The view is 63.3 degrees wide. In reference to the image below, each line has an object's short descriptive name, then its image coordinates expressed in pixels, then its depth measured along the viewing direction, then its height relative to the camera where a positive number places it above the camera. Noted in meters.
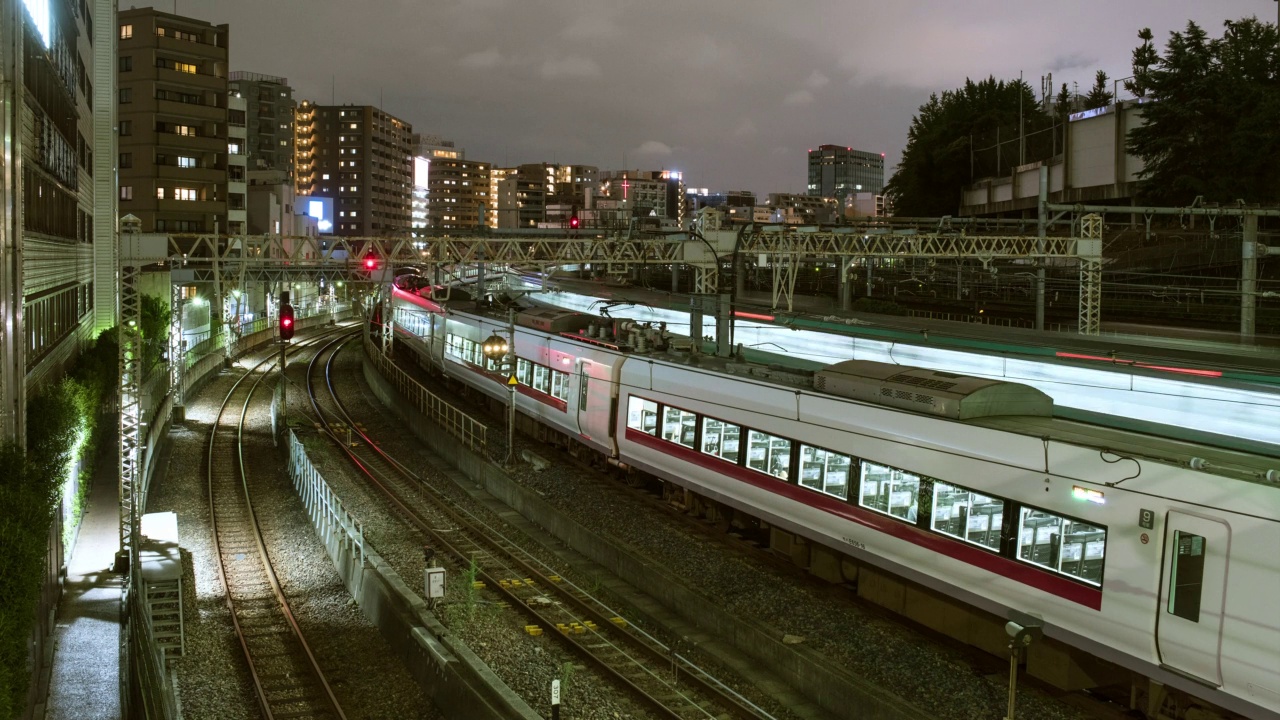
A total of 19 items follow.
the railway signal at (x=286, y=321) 26.55 -1.07
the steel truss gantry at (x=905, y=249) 32.25 +1.38
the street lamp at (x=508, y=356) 22.41 -1.66
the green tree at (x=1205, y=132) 41.91 +6.69
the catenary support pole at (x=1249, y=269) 24.07 +0.60
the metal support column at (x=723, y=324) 19.98 -0.76
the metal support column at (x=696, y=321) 21.58 -0.78
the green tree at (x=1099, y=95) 81.06 +16.03
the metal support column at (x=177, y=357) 32.66 -2.74
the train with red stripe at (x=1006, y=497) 8.61 -2.28
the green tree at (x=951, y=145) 70.00 +10.10
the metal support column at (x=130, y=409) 17.72 -2.43
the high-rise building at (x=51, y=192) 13.97 +1.66
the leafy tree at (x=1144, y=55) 65.62 +15.08
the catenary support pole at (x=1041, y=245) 33.53 +1.52
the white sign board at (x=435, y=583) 14.28 -4.16
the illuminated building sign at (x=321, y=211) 94.56 +6.43
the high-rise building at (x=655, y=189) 177.62 +17.17
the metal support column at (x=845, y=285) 39.20 +0.13
